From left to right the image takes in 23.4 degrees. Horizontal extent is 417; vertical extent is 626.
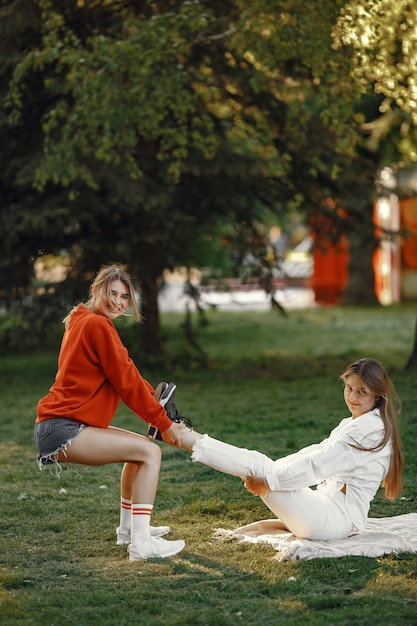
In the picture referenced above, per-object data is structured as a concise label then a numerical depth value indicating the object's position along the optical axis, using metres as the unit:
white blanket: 5.57
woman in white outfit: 5.64
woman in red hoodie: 5.57
